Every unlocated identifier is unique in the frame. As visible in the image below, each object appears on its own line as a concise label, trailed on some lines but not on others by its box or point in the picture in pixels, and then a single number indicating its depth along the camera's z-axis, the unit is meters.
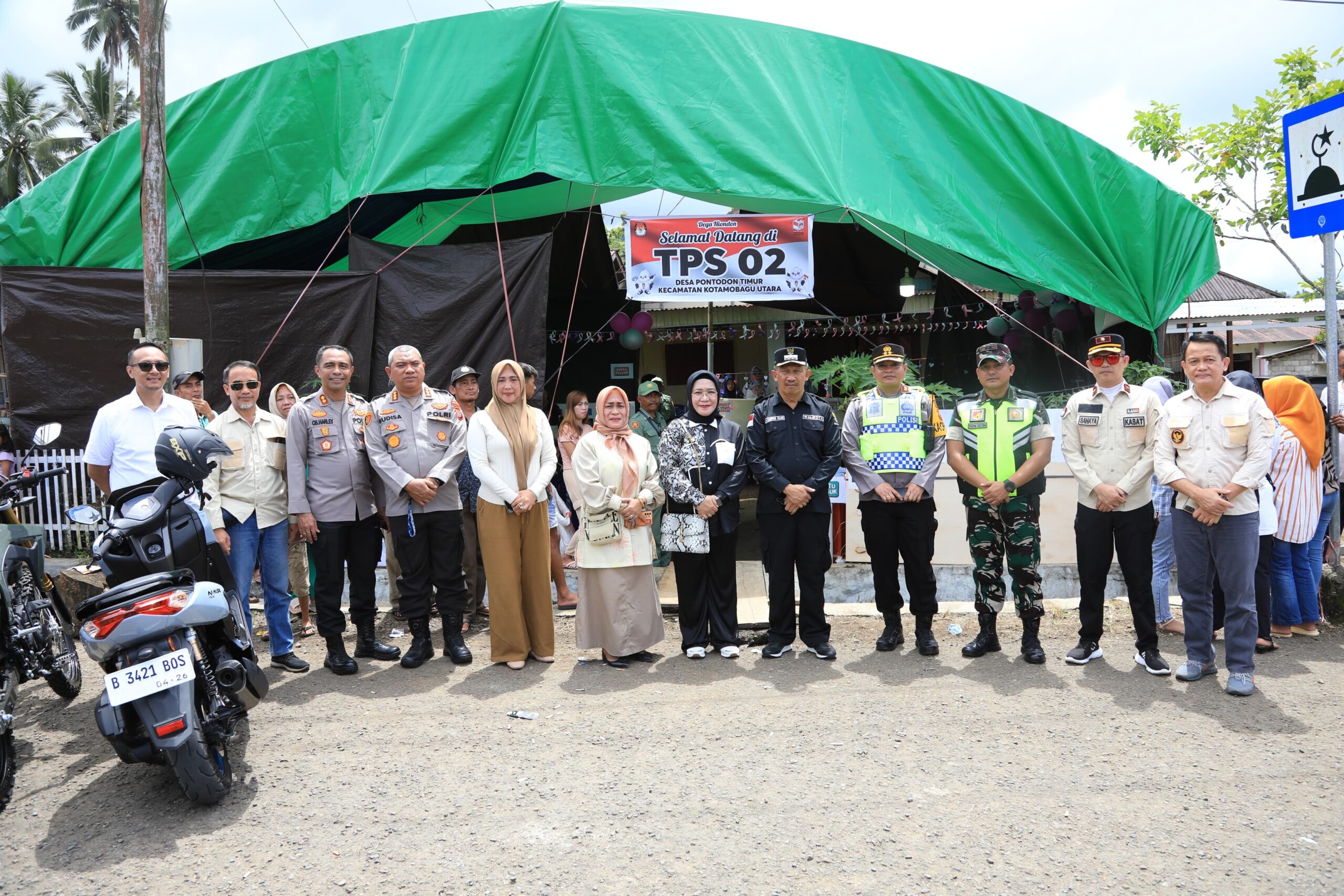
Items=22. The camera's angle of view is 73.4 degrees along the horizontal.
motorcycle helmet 3.91
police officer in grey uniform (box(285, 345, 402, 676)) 5.23
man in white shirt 4.72
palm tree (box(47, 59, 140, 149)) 36.06
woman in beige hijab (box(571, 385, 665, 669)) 5.37
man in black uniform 5.41
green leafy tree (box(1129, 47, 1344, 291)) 9.16
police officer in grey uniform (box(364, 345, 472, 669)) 5.33
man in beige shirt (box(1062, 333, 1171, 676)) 4.95
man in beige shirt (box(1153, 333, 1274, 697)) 4.56
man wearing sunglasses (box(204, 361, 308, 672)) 5.16
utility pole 7.37
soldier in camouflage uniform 5.19
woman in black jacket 5.45
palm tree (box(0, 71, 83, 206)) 33.38
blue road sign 5.24
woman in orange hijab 5.24
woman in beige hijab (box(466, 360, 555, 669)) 5.34
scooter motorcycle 3.35
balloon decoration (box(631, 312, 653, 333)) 11.84
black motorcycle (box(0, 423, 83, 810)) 4.21
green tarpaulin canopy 7.93
